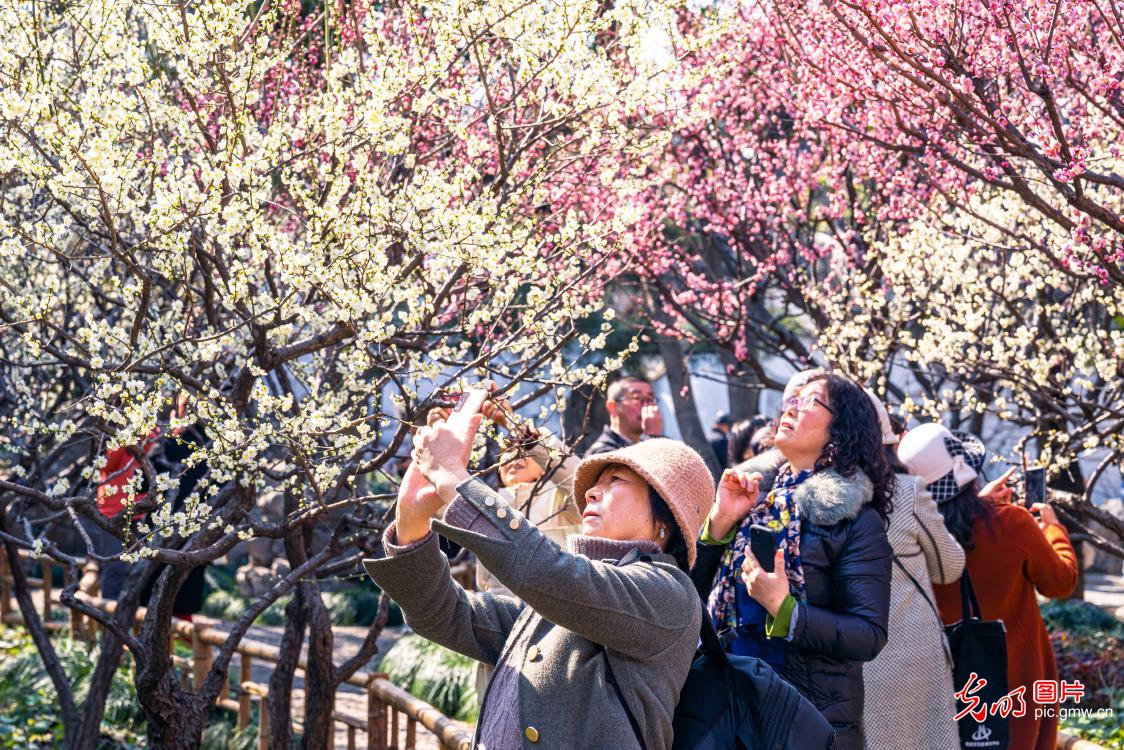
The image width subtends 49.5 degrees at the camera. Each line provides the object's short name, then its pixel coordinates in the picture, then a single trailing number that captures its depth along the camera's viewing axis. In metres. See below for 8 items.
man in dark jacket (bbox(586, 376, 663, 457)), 5.90
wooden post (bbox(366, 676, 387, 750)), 5.94
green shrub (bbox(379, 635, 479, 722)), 8.27
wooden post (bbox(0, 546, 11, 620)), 9.91
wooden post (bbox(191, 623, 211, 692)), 7.32
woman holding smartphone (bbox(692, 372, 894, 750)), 3.49
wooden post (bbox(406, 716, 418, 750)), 5.62
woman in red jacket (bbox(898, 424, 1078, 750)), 4.76
